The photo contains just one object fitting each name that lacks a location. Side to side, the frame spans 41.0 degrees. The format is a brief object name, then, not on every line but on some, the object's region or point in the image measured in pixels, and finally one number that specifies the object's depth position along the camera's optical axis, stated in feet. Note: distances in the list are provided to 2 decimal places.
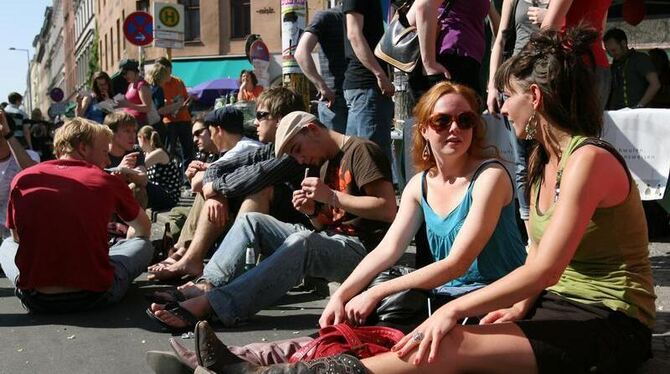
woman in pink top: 38.96
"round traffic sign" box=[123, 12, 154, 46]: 59.93
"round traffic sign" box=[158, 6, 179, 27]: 61.46
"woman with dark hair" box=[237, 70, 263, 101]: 38.27
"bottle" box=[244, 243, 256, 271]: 16.53
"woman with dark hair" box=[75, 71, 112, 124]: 40.50
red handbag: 10.36
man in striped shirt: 19.24
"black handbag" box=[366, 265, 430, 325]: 11.34
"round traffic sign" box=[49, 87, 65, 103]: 143.33
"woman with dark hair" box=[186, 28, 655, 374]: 9.86
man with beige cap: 15.56
